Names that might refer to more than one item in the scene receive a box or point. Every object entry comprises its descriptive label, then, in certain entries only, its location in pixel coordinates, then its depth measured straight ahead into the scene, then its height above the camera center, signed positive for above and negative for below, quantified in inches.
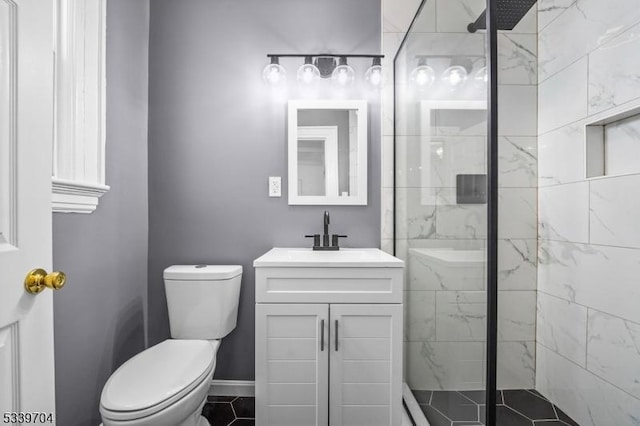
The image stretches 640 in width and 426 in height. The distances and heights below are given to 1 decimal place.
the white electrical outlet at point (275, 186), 71.1 +6.0
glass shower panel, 38.0 +0.2
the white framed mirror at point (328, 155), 70.6 +13.4
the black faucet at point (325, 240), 67.4 -6.8
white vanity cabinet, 51.8 -24.9
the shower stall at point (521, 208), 38.8 +0.4
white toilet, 38.9 -24.8
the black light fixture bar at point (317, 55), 68.1 +36.1
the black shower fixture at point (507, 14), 36.6 +26.6
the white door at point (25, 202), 27.3 +0.9
